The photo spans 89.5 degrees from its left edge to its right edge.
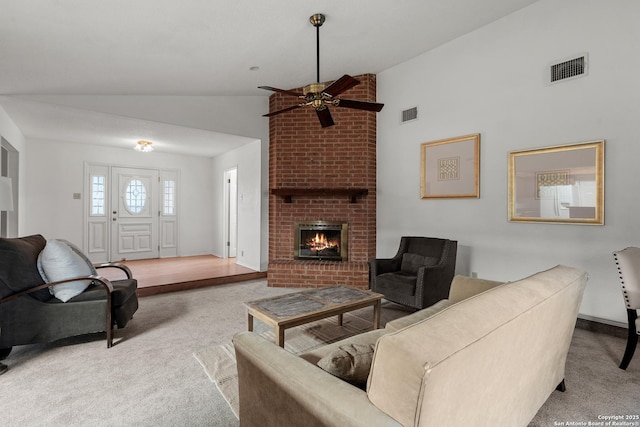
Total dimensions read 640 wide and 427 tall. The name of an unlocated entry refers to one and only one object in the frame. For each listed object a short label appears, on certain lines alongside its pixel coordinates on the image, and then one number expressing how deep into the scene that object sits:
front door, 6.56
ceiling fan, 2.62
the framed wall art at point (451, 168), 3.86
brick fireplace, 4.81
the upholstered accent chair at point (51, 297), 2.43
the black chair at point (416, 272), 3.33
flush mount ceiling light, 5.72
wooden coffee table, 2.34
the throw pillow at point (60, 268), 2.67
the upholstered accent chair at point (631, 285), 2.23
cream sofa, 0.86
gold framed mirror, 2.97
